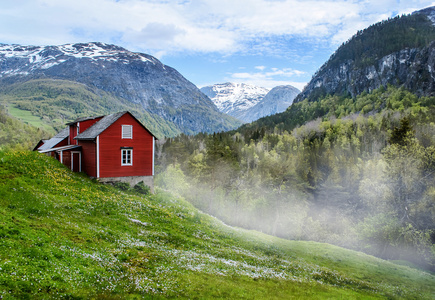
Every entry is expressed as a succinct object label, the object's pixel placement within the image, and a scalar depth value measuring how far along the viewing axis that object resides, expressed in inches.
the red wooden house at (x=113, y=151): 1608.0
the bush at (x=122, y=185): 1627.7
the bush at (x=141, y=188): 1690.5
